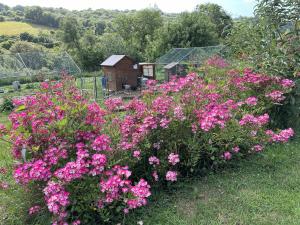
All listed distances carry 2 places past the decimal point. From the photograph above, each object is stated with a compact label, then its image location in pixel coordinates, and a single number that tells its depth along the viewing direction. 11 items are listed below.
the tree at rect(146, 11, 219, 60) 19.68
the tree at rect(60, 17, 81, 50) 23.41
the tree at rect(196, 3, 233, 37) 28.27
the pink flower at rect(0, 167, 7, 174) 2.49
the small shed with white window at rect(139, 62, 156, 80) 12.74
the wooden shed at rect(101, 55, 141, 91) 12.12
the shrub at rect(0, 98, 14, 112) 9.20
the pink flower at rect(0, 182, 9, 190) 2.35
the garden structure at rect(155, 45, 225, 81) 11.66
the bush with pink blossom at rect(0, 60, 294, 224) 2.18
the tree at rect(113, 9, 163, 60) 26.20
